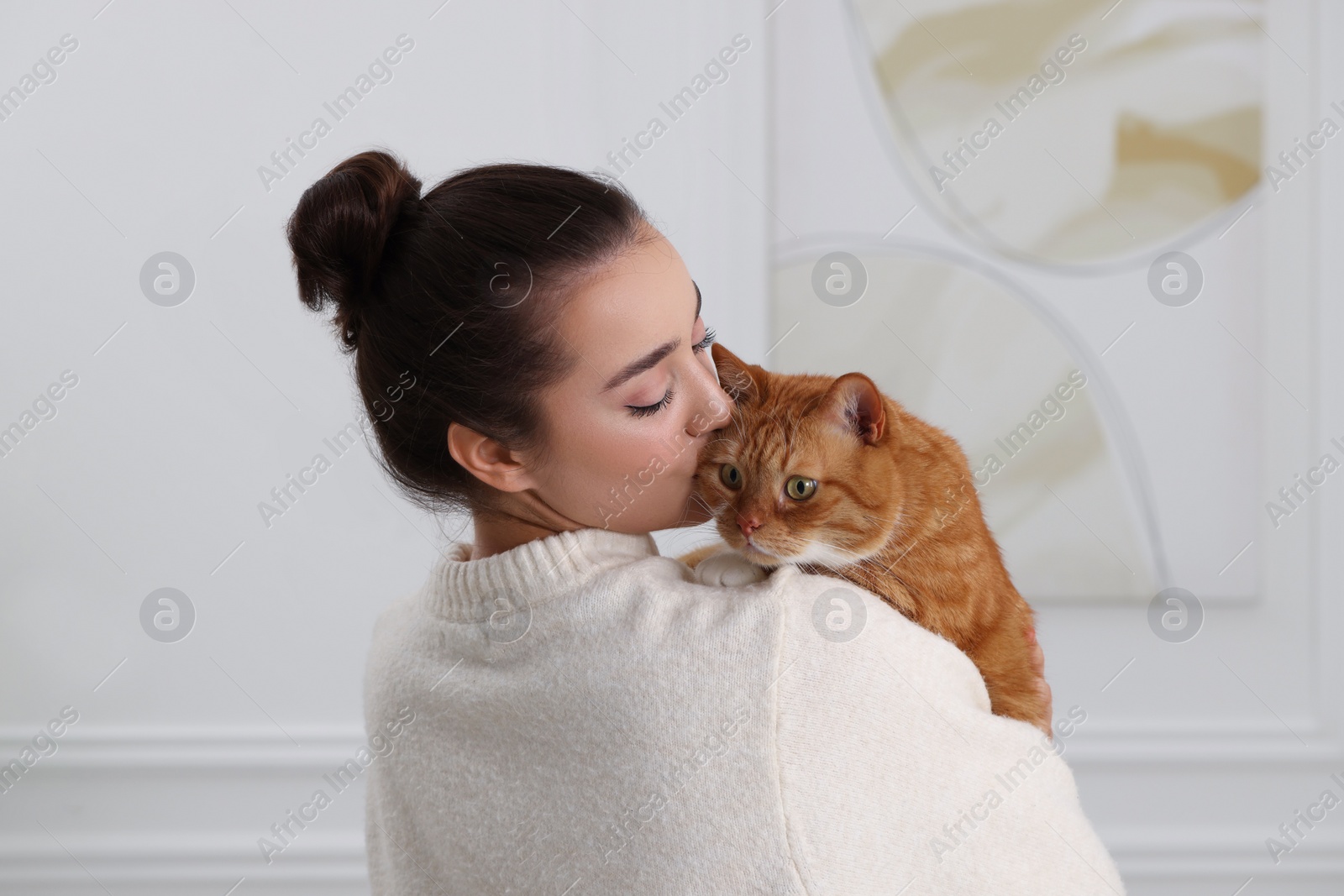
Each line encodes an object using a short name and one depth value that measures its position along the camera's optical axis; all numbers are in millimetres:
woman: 973
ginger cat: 1298
